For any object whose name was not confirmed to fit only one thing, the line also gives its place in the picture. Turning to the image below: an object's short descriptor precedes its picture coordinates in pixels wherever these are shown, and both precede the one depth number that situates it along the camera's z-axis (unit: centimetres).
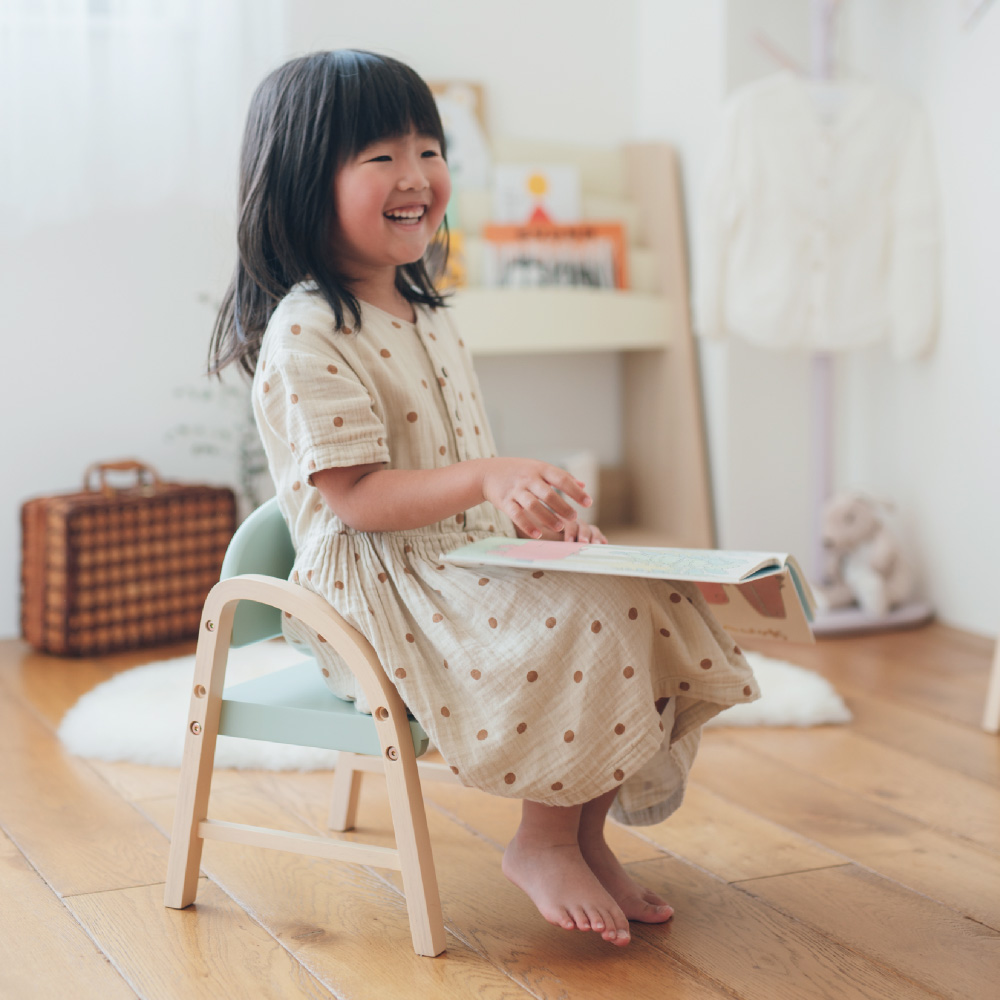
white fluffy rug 166
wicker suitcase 228
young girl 101
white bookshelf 258
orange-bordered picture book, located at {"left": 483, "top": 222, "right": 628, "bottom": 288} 262
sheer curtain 234
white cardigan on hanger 247
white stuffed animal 247
